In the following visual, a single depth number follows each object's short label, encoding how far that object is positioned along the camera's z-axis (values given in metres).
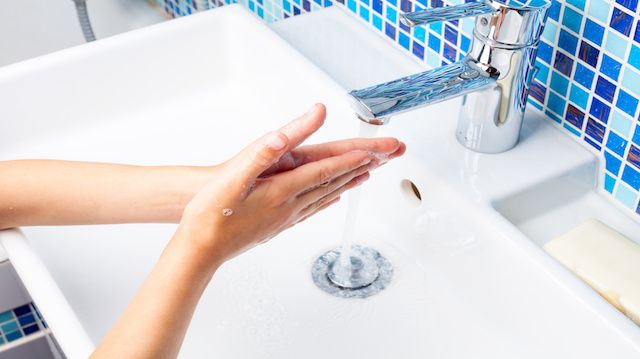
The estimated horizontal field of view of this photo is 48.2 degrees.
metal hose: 1.40
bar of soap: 0.58
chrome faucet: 0.62
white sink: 0.62
